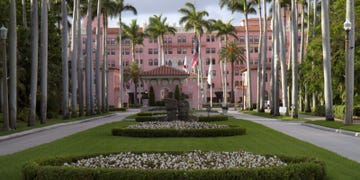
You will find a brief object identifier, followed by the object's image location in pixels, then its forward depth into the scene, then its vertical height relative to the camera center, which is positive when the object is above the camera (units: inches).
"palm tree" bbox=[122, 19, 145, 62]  4621.1 +456.1
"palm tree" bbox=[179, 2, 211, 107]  4121.6 +506.6
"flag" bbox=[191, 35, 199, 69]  2605.8 +153.0
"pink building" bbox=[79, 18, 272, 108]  5526.6 +379.2
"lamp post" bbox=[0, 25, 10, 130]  1173.1 +11.1
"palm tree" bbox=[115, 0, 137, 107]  3420.3 +496.1
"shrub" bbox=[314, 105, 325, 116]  2139.5 -74.1
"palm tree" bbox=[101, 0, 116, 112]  2918.8 +374.7
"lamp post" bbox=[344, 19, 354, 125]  1331.2 +1.4
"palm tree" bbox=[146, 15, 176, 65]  4478.3 +490.0
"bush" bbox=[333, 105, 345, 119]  1855.3 -66.4
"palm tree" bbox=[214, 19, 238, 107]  4301.2 +465.2
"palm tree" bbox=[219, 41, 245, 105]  4685.0 +304.3
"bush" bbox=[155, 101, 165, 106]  3083.2 -57.5
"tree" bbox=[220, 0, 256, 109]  3140.0 +446.8
